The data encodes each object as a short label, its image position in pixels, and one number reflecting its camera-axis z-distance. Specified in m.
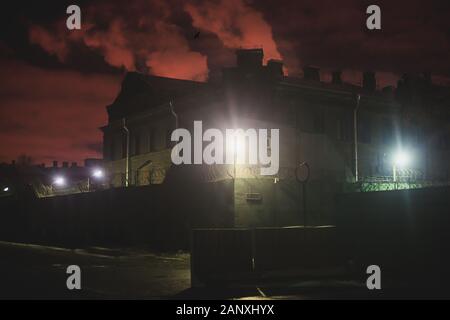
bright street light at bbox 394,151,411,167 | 40.04
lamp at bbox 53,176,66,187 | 47.01
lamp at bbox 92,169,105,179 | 46.16
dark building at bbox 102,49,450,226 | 27.92
